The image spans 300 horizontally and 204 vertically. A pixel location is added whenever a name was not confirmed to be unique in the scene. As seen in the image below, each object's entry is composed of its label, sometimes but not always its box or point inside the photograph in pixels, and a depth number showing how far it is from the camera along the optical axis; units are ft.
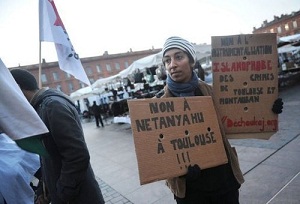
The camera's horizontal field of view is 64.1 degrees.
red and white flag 8.94
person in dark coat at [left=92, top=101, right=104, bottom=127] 48.01
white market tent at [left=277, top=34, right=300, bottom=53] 44.35
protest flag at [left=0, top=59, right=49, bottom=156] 3.03
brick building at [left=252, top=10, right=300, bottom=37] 184.34
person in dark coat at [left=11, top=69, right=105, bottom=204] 5.69
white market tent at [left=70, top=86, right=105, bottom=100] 69.62
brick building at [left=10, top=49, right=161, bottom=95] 175.11
